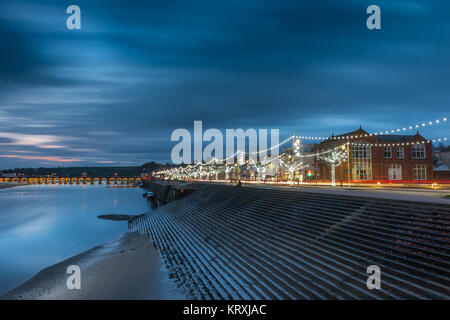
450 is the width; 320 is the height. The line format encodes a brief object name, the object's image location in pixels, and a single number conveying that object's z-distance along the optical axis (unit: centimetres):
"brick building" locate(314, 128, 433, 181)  5138
